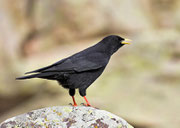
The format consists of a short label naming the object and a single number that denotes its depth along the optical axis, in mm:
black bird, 12922
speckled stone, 11172
